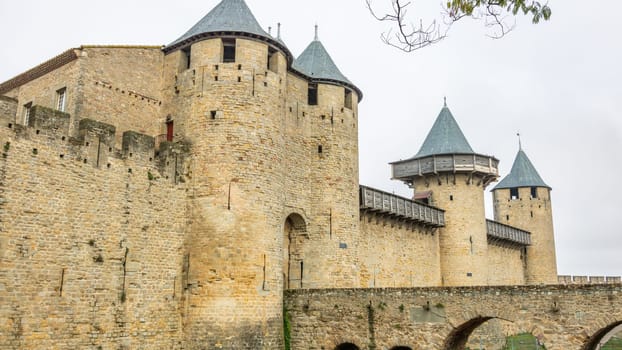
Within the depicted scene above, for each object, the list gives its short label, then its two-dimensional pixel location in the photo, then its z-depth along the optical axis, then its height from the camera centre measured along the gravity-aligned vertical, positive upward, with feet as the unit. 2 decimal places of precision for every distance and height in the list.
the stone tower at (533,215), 145.79 +19.67
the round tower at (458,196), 105.19 +17.69
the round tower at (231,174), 60.34 +12.60
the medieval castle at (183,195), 50.21 +10.08
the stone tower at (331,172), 74.74 +15.72
